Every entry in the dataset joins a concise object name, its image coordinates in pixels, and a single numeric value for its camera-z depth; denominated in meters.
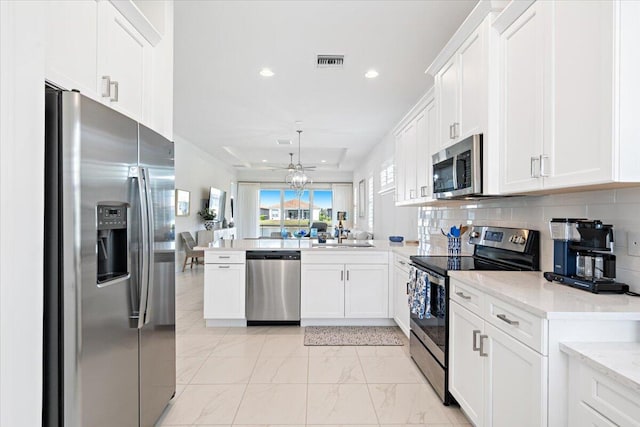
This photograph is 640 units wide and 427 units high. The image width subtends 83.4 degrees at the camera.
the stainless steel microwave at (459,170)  2.26
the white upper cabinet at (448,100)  2.62
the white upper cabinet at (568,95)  1.31
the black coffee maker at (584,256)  1.65
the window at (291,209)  12.84
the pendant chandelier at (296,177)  7.60
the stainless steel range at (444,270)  2.29
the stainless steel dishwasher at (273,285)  3.95
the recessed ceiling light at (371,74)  3.89
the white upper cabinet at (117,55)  1.43
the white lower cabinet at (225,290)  3.93
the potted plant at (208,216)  8.57
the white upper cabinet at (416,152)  3.27
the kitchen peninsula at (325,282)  3.93
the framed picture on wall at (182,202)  7.02
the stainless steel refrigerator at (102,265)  1.27
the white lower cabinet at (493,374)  1.40
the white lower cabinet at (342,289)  3.95
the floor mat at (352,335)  3.53
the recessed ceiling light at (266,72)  3.82
